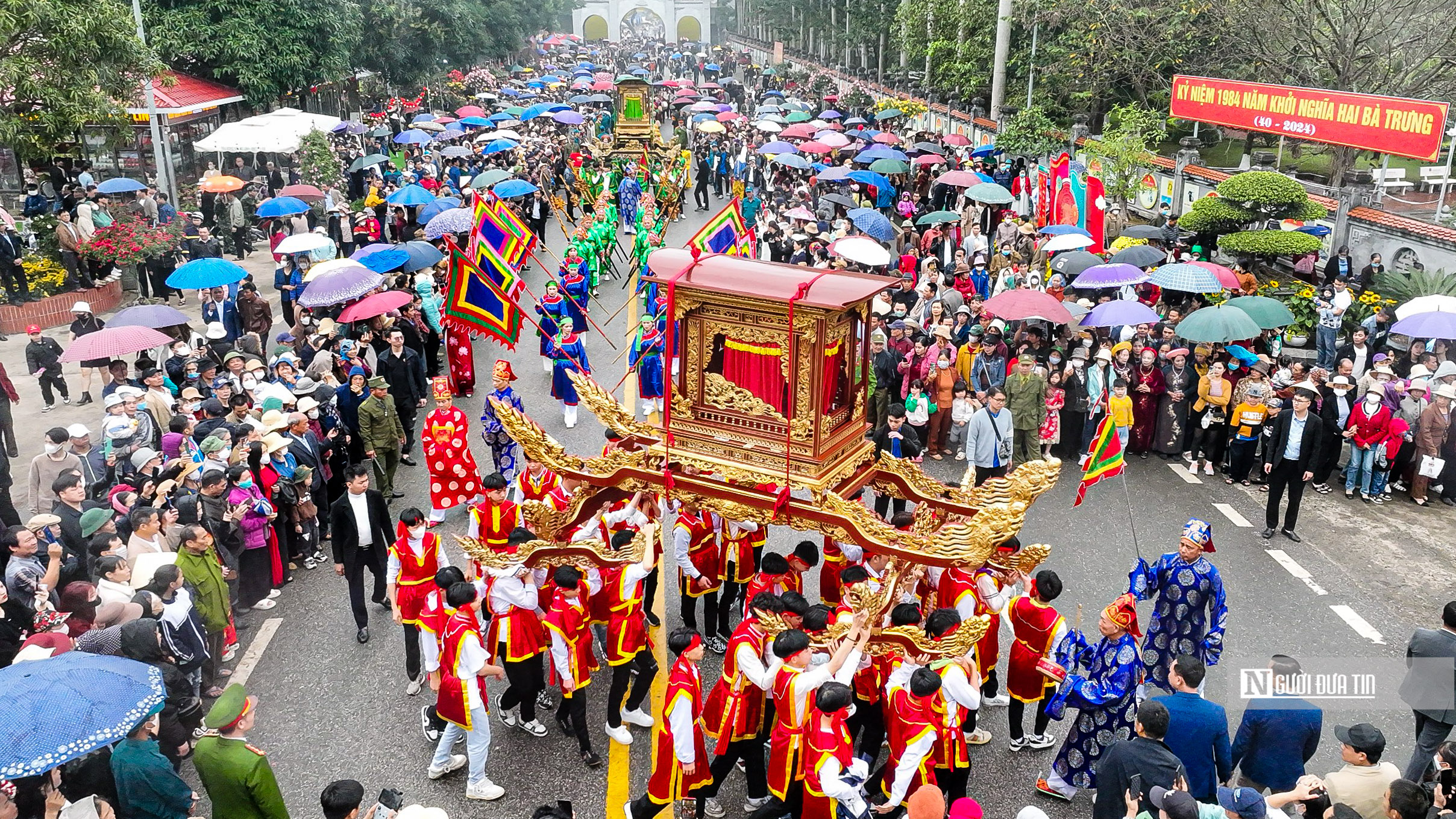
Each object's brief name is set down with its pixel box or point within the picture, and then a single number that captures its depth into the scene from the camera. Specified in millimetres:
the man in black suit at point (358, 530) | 8172
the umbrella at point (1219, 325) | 11531
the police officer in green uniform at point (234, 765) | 5383
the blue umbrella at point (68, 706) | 4668
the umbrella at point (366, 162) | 24984
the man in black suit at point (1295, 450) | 10016
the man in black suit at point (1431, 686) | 6621
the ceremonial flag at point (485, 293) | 10672
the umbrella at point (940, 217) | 19234
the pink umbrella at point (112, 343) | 10703
